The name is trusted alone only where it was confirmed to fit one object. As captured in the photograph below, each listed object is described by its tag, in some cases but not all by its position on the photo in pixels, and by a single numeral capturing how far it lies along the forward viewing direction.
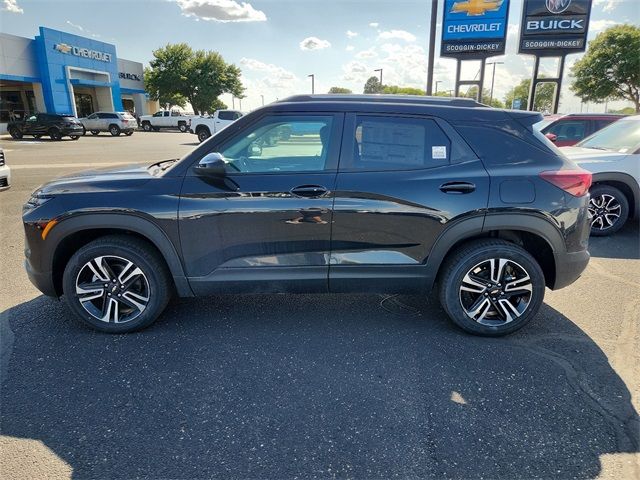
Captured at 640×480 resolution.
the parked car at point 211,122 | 25.09
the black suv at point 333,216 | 3.04
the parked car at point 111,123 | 30.27
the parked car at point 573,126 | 8.67
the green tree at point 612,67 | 34.50
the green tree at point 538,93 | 67.74
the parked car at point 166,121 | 37.75
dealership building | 31.16
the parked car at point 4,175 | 8.12
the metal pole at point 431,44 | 11.88
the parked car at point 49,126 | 24.38
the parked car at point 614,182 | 5.82
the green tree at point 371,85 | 82.25
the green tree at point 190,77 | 48.75
